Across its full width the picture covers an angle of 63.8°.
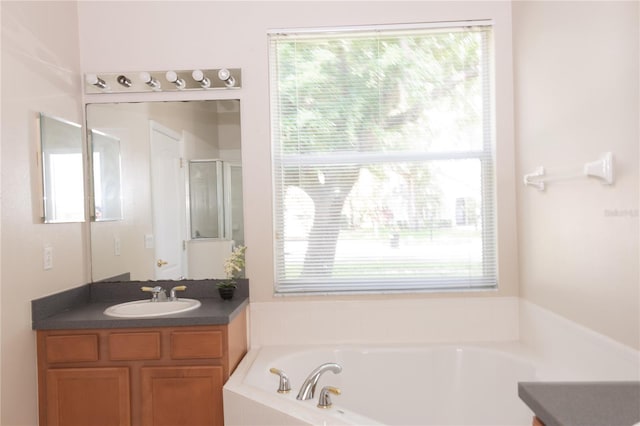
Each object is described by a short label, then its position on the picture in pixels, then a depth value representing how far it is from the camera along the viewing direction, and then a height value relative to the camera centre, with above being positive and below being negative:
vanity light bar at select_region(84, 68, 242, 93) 2.96 +0.76
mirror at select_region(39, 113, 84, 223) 2.55 +0.23
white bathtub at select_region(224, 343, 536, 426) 2.60 -0.92
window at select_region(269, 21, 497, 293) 3.03 +0.28
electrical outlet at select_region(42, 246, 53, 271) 2.53 -0.21
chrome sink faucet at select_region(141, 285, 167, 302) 2.90 -0.46
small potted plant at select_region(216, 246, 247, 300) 2.91 -0.36
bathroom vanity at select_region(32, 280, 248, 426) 2.46 -0.74
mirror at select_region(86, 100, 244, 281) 3.02 +0.13
